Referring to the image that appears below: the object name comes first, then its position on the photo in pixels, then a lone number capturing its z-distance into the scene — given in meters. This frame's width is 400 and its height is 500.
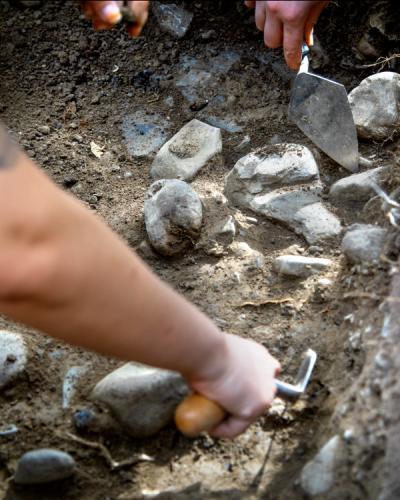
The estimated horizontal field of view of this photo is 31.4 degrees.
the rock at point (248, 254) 2.21
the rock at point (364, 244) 1.97
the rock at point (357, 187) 2.28
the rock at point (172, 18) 3.02
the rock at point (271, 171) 2.42
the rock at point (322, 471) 1.56
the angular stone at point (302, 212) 2.24
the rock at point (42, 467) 1.69
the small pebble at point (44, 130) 2.79
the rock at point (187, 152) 2.56
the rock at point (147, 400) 1.77
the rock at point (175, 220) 2.24
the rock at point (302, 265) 2.12
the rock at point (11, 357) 1.96
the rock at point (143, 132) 2.75
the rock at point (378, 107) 2.49
